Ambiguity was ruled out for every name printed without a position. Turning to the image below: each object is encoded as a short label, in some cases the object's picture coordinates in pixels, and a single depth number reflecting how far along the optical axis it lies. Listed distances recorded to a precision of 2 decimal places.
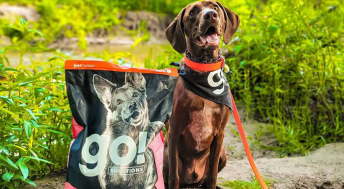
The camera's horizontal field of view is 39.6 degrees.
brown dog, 2.52
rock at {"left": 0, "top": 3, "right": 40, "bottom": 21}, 8.58
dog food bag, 2.30
